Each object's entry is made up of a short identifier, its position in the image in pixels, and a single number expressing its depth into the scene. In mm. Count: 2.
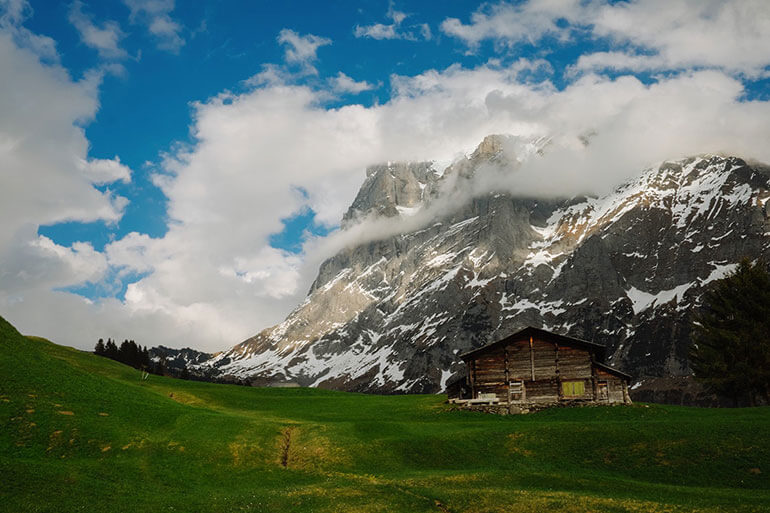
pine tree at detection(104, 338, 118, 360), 140625
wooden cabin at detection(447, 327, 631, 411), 63219
